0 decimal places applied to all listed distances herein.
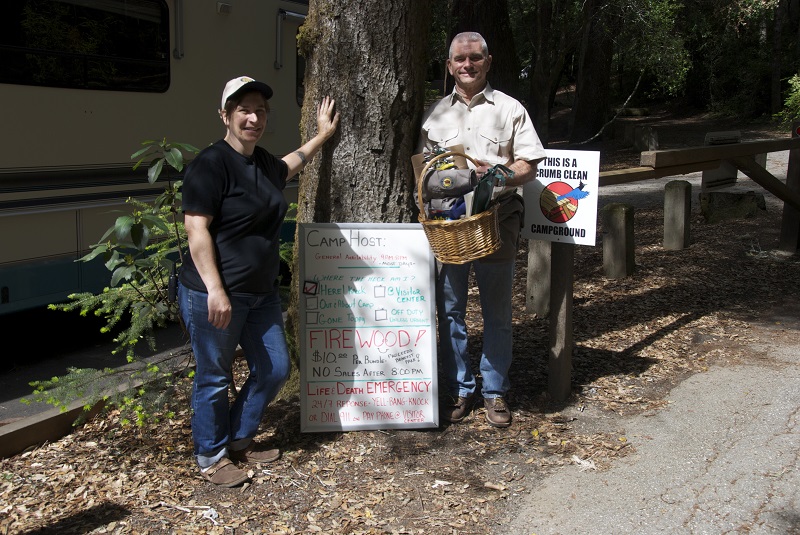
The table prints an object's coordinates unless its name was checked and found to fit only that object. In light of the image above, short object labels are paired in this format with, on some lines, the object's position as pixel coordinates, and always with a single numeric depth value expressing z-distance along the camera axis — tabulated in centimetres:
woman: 346
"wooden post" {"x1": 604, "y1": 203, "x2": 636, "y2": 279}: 755
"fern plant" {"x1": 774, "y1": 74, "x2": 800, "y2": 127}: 1609
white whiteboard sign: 425
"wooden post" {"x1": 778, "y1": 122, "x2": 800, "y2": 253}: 845
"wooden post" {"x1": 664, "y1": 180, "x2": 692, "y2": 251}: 867
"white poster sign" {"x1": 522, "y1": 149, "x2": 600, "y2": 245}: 444
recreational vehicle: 580
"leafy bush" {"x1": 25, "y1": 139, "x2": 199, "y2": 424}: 409
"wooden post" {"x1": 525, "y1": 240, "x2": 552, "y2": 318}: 642
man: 409
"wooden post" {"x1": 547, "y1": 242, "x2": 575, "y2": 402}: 466
